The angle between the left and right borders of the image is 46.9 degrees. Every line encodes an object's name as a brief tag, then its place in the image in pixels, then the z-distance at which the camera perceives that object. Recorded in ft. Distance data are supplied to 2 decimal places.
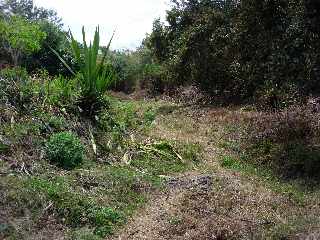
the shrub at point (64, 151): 19.11
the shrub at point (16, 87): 21.94
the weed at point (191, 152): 23.14
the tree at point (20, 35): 28.07
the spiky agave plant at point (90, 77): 24.44
